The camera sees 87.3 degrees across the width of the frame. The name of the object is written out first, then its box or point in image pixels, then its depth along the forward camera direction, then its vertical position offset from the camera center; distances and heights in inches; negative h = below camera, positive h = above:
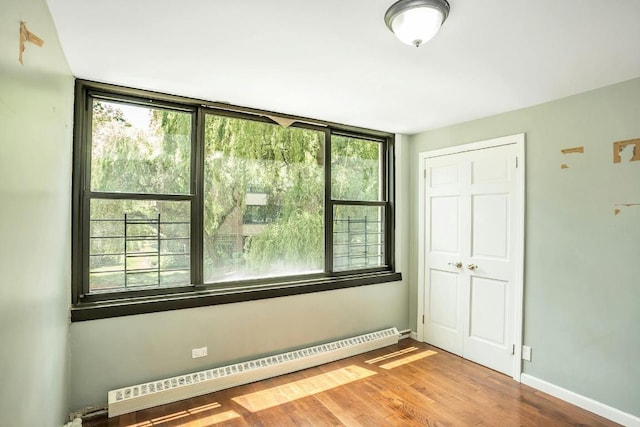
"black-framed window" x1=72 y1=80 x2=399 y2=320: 97.3 +2.6
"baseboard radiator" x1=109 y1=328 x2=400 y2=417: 94.1 -52.6
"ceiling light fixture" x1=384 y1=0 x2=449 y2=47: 57.2 +34.8
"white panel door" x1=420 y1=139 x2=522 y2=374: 120.0 -15.4
